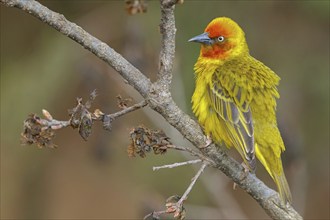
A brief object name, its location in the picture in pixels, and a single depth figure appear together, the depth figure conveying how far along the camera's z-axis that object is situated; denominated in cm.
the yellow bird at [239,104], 837
